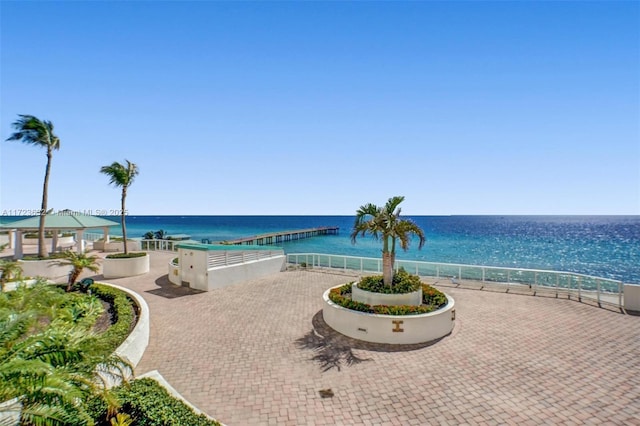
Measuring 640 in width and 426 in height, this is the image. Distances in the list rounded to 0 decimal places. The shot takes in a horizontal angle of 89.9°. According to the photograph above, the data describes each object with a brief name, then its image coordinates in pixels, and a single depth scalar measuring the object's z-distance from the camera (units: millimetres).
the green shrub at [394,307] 9023
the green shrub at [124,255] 17141
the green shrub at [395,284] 10141
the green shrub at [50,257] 16939
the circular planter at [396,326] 8641
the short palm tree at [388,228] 10445
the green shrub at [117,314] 7387
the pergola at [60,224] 18578
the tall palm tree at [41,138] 16750
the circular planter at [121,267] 16594
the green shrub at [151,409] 4594
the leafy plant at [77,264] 12992
